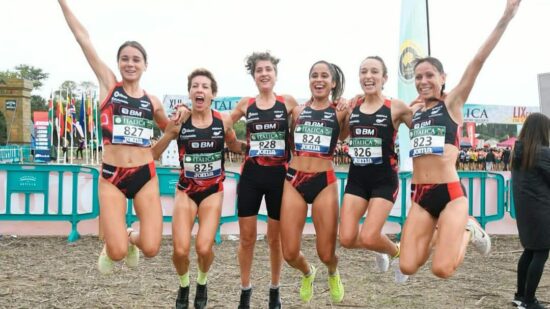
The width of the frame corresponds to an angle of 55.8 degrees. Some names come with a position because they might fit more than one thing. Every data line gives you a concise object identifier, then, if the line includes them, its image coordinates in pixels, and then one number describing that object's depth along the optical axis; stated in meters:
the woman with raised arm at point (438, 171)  4.46
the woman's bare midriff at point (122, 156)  4.87
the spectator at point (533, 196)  5.38
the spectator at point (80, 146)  33.02
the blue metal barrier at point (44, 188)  8.93
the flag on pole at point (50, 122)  26.81
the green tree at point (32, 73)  74.00
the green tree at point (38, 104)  66.94
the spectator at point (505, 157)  27.92
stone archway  36.00
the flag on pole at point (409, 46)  10.08
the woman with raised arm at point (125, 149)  4.81
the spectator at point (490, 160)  28.20
